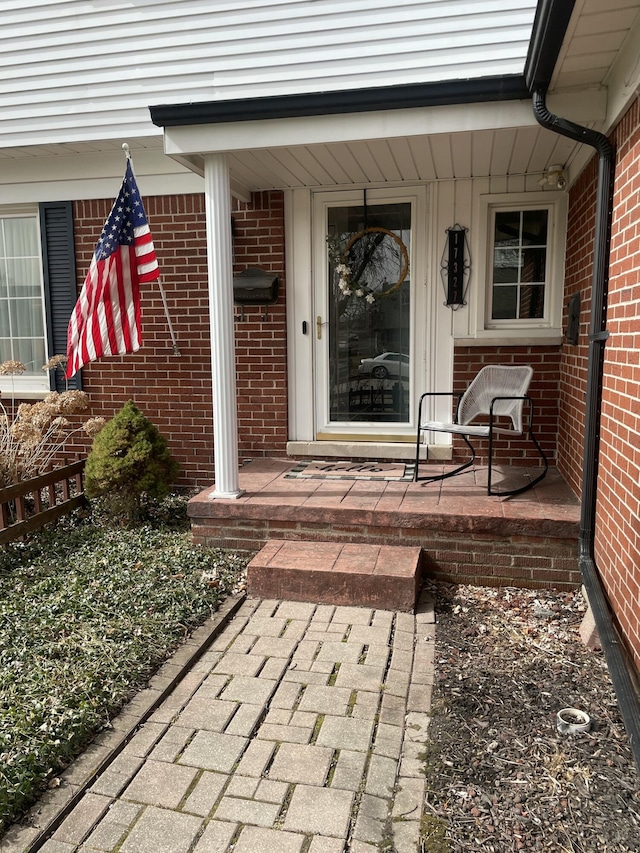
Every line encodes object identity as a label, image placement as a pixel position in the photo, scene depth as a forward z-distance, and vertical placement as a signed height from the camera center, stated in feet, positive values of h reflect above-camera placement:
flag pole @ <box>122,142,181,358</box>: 17.41 +0.51
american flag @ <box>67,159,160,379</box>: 14.56 +1.34
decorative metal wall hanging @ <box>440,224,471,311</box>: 16.37 +1.95
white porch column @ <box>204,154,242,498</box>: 13.56 +0.45
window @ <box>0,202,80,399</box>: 18.74 +1.69
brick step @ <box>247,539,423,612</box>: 11.41 -4.25
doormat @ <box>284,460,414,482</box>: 15.93 -3.31
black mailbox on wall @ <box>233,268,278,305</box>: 17.02 +1.48
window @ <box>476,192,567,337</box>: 15.98 +1.98
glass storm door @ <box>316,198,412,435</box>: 17.04 +0.67
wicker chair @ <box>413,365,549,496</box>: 14.75 -1.28
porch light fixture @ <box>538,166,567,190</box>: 14.89 +3.85
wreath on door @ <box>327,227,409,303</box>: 17.03 +2.16
